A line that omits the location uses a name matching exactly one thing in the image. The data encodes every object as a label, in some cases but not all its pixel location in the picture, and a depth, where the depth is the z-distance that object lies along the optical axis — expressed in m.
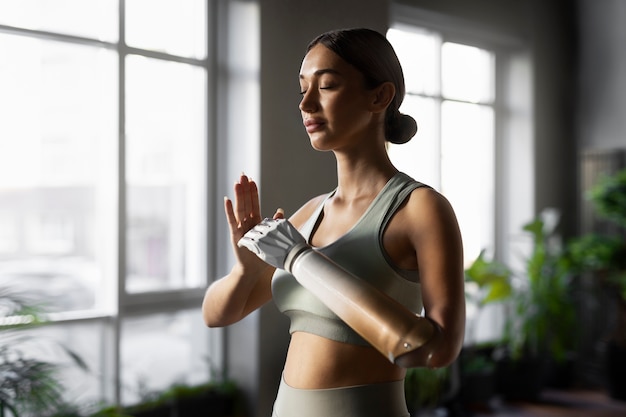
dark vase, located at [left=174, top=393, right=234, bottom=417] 3.97
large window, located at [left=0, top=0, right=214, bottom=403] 3.51
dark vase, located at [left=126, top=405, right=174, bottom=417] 3.80
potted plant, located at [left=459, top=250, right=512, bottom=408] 4.90
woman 1.24
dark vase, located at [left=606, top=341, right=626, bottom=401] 5.25
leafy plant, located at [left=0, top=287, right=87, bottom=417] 2.69
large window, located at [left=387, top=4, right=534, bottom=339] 4.95
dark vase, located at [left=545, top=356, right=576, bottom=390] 5.76
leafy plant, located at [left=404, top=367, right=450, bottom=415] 4.46
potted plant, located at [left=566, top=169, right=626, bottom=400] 5.04
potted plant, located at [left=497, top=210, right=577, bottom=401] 5.23
